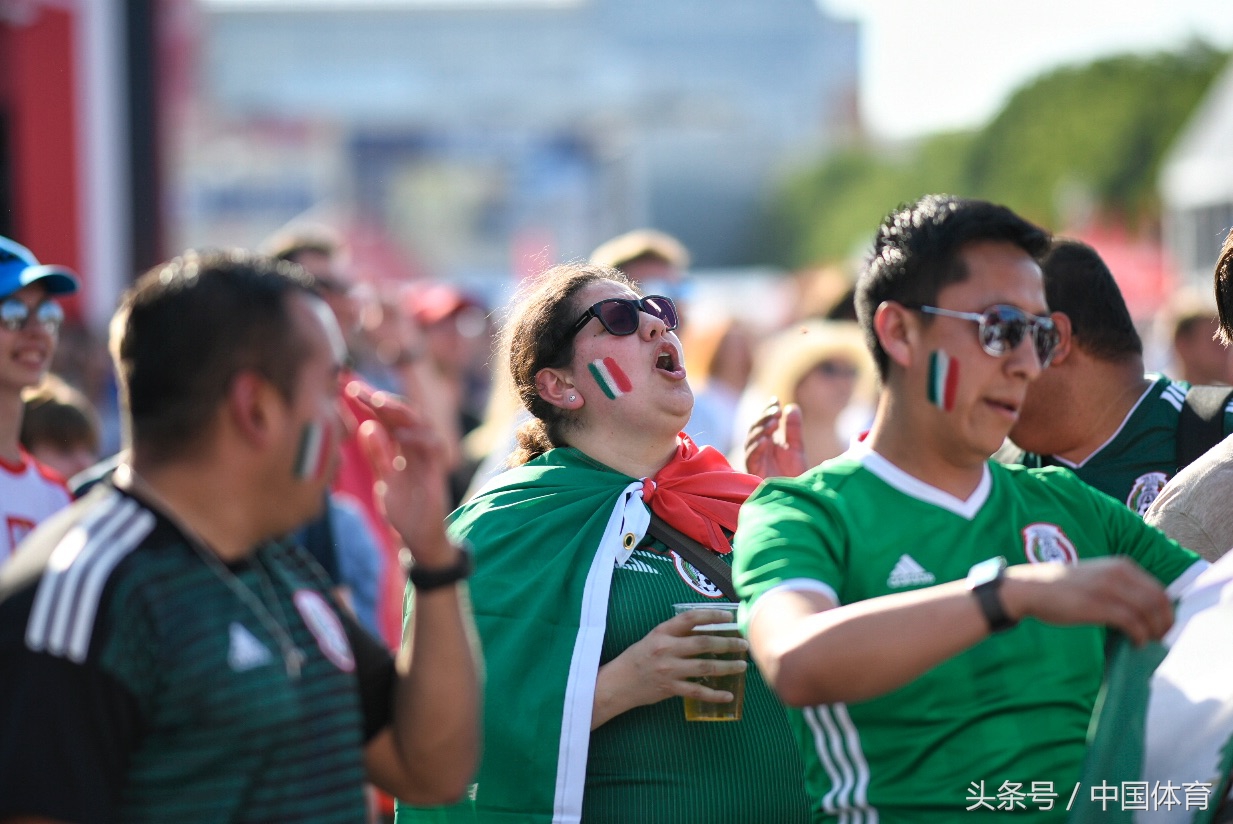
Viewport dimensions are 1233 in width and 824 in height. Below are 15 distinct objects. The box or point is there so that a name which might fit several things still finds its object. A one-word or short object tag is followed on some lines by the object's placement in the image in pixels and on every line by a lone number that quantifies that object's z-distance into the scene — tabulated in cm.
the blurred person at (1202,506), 628
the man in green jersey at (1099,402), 768
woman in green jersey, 685
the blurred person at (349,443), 1344
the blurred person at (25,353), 816
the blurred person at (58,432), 1041
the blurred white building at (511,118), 10006
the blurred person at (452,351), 1628
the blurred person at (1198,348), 1551
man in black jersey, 416
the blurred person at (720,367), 1580
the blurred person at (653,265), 1436
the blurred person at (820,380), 1357
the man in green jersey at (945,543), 508
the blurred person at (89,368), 1808
